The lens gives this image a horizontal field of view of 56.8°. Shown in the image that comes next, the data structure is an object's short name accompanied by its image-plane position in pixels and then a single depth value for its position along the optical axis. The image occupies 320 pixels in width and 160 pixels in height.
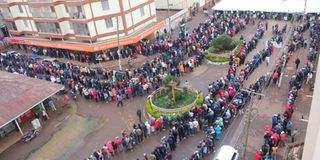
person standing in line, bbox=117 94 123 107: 24.36
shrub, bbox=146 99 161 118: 21.86
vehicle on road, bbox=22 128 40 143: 21.87
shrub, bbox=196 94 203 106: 22.23
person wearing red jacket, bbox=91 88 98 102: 25.59
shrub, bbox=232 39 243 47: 30.24
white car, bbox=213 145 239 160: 16.38
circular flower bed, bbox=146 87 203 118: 21.59
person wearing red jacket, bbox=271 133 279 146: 16.78
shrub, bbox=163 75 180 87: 22.10
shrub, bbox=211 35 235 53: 29.27
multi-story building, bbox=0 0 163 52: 32.94
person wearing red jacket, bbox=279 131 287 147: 17.12
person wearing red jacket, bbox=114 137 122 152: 18.97
